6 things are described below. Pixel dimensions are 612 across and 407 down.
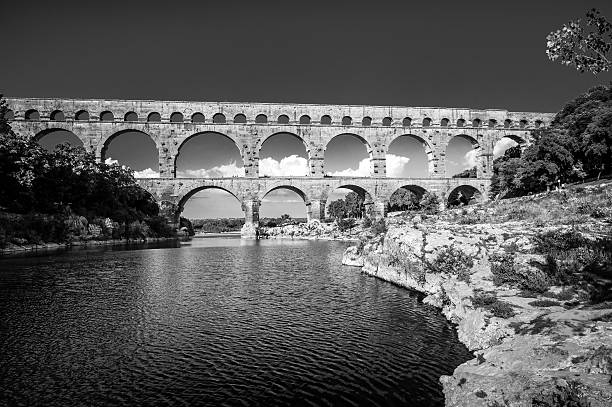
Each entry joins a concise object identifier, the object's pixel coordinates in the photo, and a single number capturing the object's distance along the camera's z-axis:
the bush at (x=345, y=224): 55.55
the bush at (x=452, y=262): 14.09
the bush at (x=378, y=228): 30.24
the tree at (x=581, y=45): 7.93
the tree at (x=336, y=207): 104.38
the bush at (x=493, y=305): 9.14
